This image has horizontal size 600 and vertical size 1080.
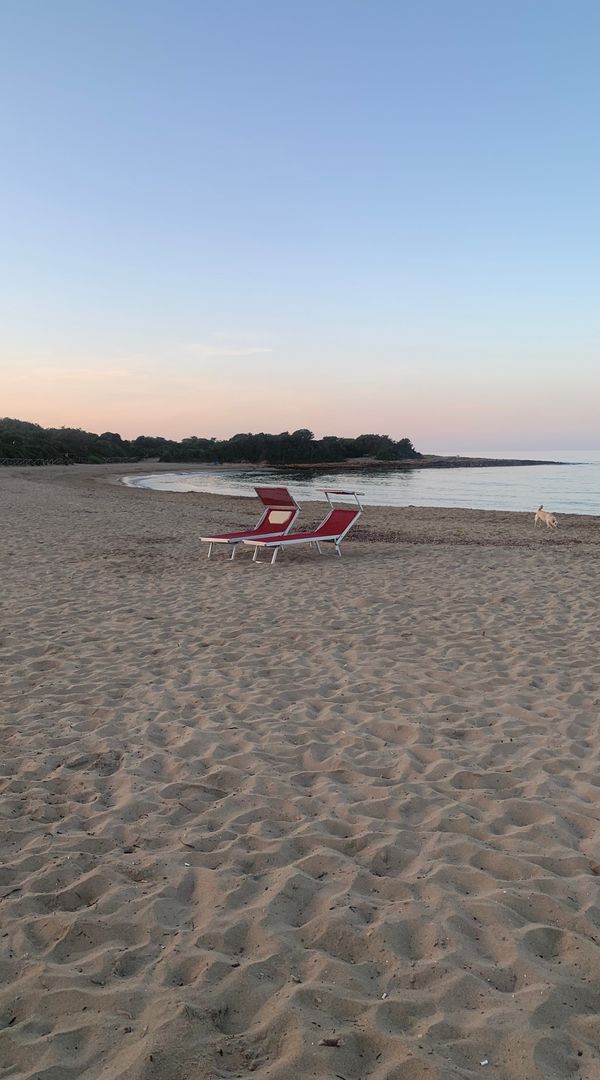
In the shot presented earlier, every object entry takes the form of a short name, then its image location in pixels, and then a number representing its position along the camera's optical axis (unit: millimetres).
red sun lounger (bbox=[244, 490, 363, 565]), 10508
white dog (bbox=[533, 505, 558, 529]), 17094
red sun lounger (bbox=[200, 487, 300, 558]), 10852
